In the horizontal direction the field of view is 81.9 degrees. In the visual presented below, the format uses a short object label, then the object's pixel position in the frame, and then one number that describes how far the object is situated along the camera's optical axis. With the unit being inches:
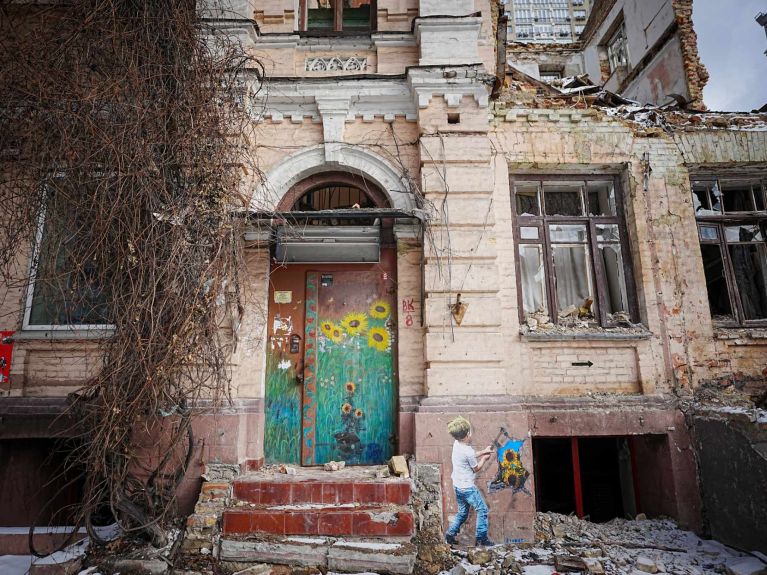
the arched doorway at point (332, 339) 215.6
